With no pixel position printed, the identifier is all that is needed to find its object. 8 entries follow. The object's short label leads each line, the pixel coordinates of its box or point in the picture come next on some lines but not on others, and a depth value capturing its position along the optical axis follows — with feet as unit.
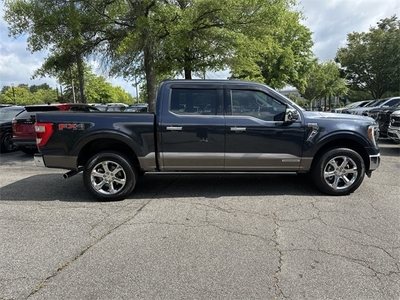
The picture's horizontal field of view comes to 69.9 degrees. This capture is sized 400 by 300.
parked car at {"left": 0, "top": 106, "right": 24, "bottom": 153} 31.04
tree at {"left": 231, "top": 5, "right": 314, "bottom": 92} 30.62
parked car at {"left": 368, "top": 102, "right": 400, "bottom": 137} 32.29
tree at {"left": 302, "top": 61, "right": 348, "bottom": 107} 120.49
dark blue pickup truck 15.31
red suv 26.23
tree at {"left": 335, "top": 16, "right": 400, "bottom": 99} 74.38
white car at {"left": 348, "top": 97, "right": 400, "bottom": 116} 43.70
